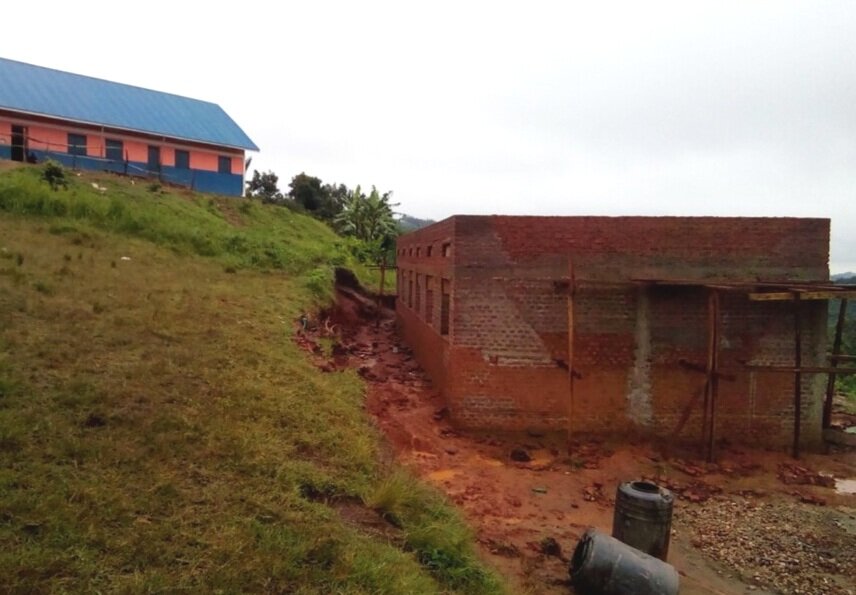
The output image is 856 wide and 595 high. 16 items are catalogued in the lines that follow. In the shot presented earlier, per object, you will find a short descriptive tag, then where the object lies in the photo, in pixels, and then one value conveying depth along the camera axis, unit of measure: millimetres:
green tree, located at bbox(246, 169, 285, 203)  45375
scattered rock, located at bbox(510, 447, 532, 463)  9734
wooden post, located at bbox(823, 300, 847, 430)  11328
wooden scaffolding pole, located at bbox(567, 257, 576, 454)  9609
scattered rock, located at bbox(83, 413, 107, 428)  5203
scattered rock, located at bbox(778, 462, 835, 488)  9242
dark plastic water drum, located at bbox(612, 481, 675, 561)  6574
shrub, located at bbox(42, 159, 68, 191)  17328
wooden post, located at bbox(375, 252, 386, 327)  21297
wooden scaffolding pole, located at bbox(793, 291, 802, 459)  9812
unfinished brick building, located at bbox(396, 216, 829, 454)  10219
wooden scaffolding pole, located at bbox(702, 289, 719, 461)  9195
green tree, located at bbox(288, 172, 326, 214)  40375
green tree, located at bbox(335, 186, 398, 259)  33438
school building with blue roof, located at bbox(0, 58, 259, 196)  23047
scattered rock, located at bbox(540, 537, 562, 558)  6637
